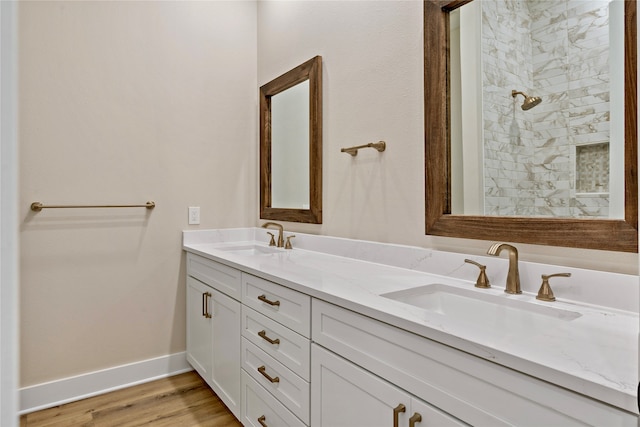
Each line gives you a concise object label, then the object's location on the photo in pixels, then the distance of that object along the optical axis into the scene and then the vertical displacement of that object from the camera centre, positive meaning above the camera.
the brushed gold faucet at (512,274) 1.17 -0.21
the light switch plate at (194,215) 2.45 -0.04
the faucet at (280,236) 2.31 -0.17
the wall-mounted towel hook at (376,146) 1.71 +0.28
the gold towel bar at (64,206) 1.96 +0.02
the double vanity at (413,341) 0.69 -0.31
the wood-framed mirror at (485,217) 1.01 +0.07
